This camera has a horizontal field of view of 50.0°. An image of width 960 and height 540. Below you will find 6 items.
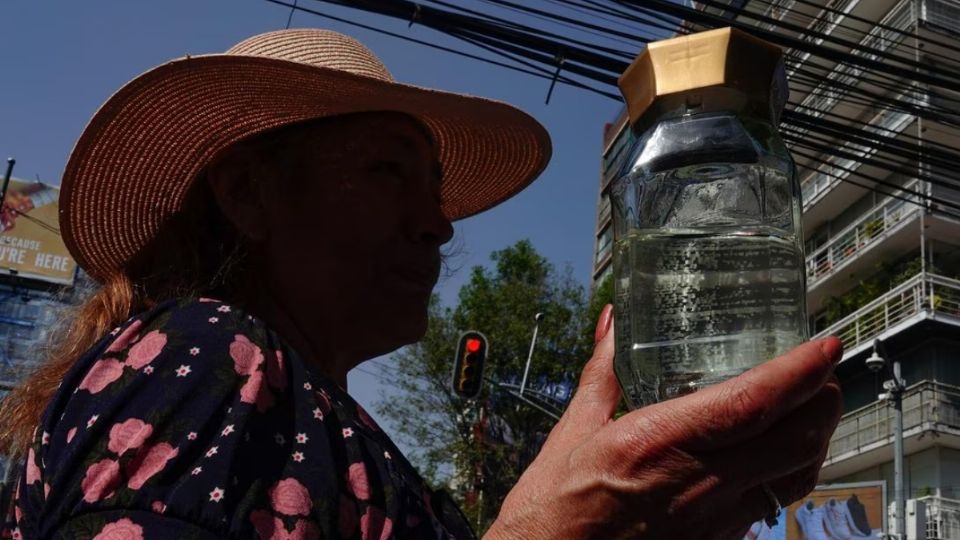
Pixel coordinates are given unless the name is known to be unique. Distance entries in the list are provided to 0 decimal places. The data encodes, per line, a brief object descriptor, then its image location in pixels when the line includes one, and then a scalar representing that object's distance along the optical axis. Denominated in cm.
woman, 91
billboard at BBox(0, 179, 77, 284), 3662
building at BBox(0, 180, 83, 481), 3581
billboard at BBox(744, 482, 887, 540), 1584
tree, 2355
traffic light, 1344
